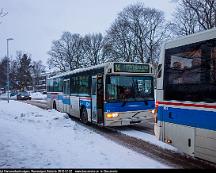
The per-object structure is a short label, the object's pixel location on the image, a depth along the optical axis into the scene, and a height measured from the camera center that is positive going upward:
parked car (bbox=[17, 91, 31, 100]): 62.94 -1.15
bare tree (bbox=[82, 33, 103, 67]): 76.12 +9.05
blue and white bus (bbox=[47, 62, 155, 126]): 14.97 -0.19
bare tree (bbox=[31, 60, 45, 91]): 112.08 +6.50
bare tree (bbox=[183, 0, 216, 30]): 44.03 +10.08
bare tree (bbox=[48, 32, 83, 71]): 78.19 +8.41
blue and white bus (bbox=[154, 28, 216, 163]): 7.87 -0.17
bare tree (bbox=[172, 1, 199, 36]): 49.22 +9.66
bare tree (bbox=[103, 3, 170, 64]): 60.62 +9.58
